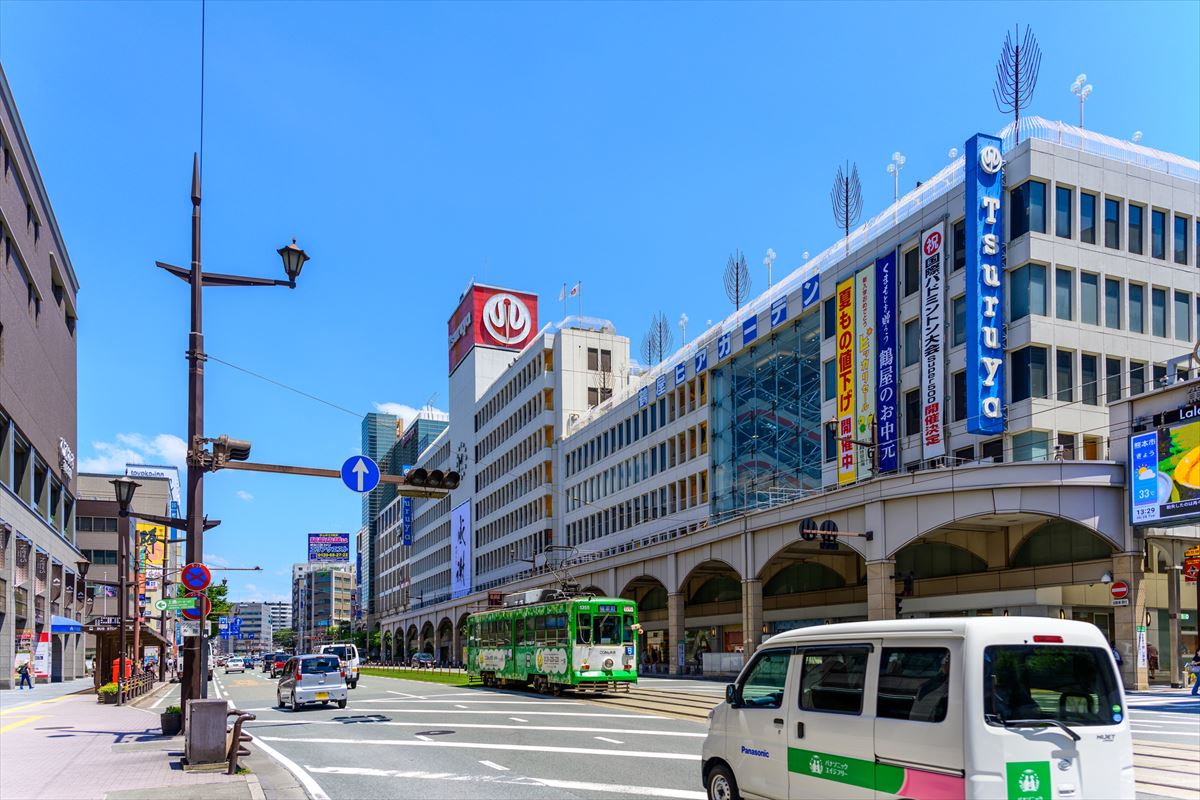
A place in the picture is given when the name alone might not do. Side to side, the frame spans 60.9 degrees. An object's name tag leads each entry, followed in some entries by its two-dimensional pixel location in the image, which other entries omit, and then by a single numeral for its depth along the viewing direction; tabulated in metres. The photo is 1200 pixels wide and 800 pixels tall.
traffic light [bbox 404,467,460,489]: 18.84
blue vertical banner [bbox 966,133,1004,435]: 36.66
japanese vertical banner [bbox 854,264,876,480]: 42.50
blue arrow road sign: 18.50
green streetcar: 34.75
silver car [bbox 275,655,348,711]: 30.86
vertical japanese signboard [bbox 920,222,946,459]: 38.47
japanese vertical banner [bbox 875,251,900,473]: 41.09
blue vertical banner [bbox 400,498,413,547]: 135.25
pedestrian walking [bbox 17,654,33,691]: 52.72
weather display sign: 30.72
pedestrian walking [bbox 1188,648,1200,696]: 28.75
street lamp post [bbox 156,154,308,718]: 17.92
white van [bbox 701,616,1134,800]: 7.78
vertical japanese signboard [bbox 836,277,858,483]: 43.62
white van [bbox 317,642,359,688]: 48.38
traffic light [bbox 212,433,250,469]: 18.14
